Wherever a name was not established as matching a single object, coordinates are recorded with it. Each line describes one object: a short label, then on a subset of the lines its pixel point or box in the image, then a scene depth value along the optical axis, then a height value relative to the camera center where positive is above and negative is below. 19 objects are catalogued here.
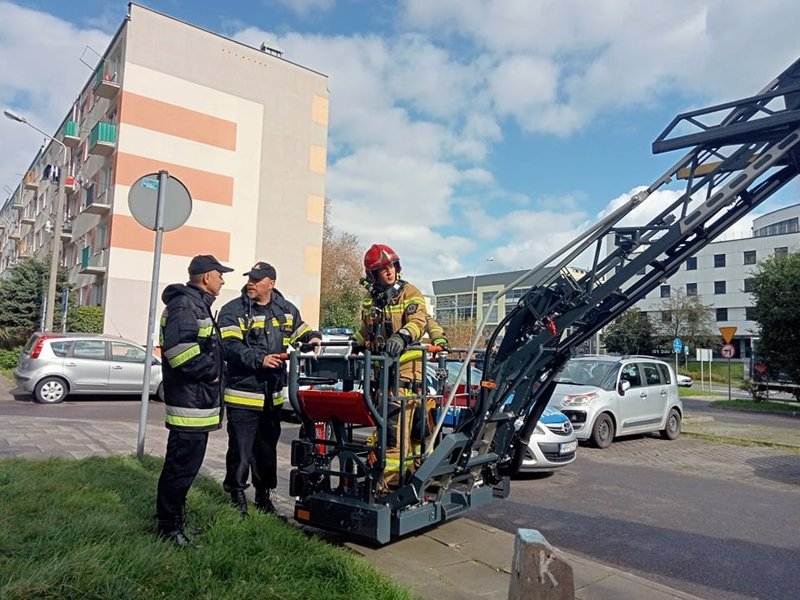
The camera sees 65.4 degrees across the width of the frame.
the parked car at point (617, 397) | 10.77 -0.72
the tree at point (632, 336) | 55.41 +2.00
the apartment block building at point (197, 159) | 26.12 +8.50
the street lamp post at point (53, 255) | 19.95 +2.76
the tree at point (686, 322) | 51.22 +3.17
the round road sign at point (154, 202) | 6.54 +1.51
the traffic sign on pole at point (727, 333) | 22.53 +1.02
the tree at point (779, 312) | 21.19 +1.75
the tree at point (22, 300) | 26.61 +1.68
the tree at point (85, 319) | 24.48 +0.87
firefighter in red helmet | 4.78 +0.30
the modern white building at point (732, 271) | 62.69 +9.63
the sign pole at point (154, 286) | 6.48 +0.60
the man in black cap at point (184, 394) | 4.09 -0.34
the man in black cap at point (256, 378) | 4.90 -0.26
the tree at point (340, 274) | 40.28 +5.40
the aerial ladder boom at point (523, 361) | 4.37 -0.07
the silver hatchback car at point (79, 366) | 14.03 -0.59
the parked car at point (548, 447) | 8.04 -1.18
